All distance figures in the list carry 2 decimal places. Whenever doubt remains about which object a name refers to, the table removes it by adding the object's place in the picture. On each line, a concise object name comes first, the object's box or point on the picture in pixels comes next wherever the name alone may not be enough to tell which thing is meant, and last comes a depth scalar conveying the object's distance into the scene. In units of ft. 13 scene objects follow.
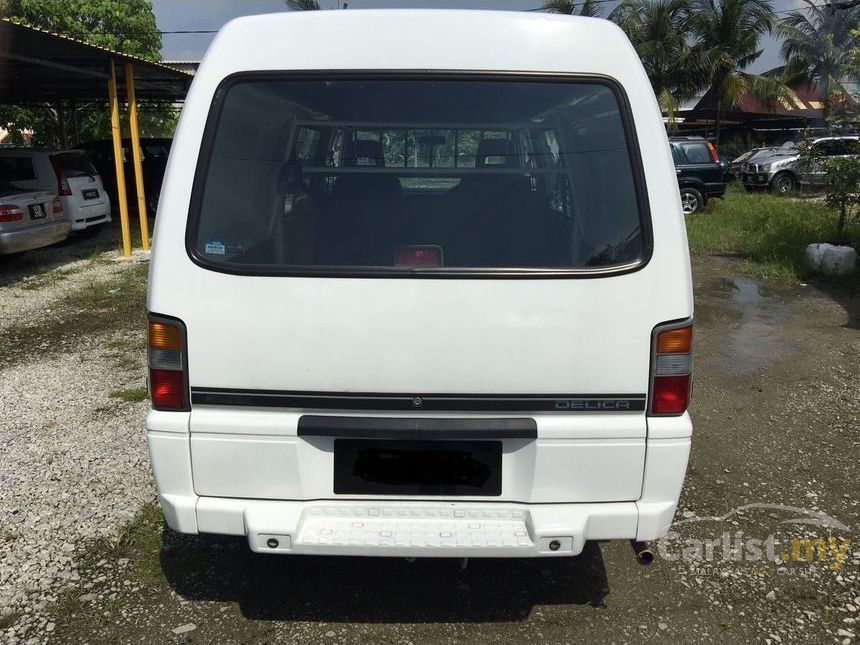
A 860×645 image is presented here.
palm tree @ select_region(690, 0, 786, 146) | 88.22
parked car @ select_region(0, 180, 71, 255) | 29.55
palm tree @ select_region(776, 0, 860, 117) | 96.63
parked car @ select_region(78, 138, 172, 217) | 50.34
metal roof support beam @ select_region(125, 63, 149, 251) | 36.76
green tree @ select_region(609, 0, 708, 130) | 89.45
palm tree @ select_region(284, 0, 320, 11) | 65.16
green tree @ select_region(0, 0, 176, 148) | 73.92
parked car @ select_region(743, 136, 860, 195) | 66.33
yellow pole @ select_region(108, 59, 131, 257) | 36.01
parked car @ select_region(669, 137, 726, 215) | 51.55
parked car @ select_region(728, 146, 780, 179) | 71.18
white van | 7.68
